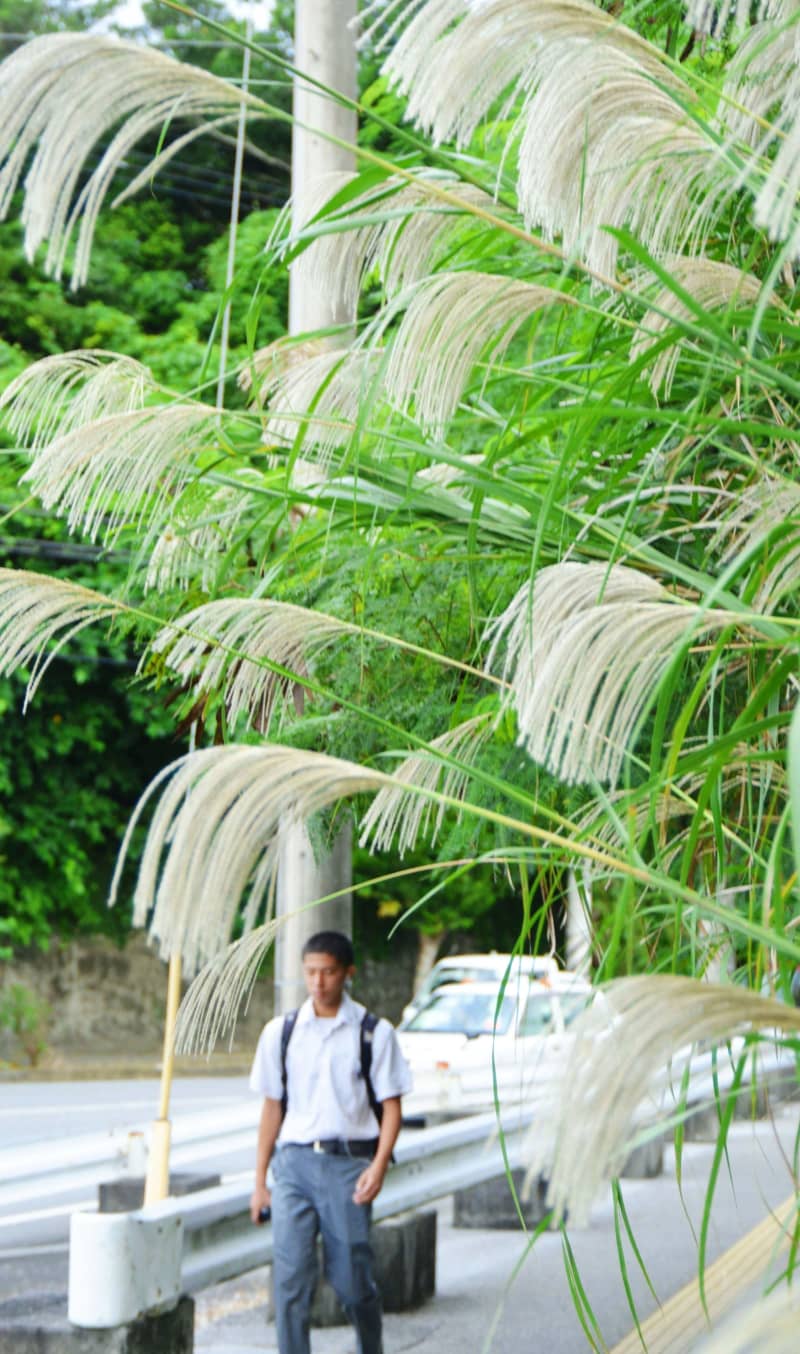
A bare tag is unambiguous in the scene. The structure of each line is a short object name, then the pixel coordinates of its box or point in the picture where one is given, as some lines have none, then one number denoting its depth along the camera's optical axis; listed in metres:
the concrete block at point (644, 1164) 23.37
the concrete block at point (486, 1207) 19.08
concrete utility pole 10.52
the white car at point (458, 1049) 19.41
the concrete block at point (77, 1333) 8.80
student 10.78
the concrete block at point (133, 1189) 14.02
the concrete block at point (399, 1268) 13.71
